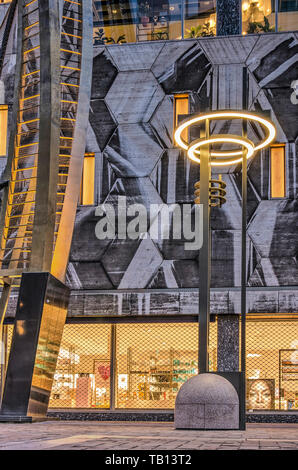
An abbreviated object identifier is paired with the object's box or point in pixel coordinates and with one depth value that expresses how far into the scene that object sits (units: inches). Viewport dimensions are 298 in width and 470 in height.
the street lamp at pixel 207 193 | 490.6
